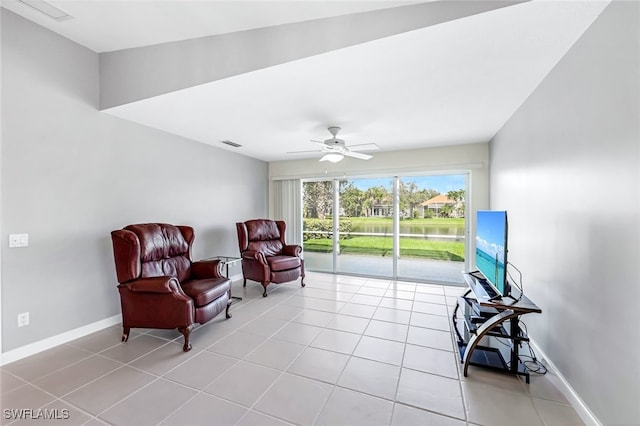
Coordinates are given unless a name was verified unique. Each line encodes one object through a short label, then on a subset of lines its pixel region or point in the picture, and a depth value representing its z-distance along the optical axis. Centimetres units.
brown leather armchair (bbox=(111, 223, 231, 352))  250
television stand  196
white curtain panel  582
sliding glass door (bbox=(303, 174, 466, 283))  482
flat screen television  209
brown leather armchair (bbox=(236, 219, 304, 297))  412
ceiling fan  345
